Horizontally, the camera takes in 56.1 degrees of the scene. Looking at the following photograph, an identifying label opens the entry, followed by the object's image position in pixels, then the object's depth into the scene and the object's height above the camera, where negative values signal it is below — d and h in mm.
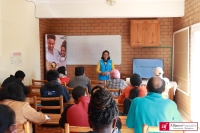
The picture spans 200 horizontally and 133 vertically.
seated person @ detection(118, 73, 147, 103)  2633 -408
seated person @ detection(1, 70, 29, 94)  3255 -326
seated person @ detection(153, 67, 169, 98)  3805 -254
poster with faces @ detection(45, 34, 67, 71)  4986 +270
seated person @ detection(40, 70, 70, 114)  2755 -457
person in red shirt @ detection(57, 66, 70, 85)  4076 -345
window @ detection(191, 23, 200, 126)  3833 -322
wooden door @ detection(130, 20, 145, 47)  5193 +743
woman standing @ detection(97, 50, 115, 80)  5009 -140
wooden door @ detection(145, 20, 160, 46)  5171 +734
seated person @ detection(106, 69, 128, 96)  3401 -409
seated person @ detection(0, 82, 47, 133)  1912 -455
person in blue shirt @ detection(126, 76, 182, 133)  1757 -484
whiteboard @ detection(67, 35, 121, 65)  5568 +354
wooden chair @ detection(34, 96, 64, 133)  2413 -625
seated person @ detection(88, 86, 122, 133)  1129 -319
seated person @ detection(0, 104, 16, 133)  1061 -344
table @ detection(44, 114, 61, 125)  2133 -686
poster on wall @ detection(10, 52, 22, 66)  3717 +28
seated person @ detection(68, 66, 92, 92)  3562 -386
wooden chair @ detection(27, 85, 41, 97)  3161 -557
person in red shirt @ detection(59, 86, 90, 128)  1798 -529
